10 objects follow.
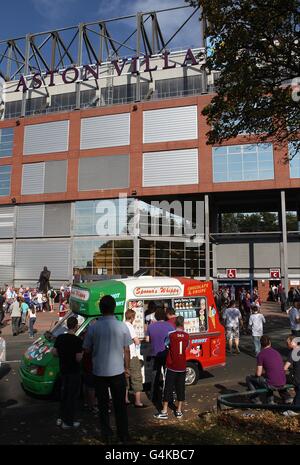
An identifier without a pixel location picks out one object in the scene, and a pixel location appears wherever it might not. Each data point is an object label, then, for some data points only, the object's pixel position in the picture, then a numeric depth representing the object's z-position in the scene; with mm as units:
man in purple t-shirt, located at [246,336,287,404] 7102
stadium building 39750
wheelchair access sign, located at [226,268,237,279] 35066
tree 9195
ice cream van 8055
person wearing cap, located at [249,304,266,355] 12367
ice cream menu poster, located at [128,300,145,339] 8813
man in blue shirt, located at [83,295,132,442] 5090
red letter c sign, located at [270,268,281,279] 34728
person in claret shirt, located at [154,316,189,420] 7031
